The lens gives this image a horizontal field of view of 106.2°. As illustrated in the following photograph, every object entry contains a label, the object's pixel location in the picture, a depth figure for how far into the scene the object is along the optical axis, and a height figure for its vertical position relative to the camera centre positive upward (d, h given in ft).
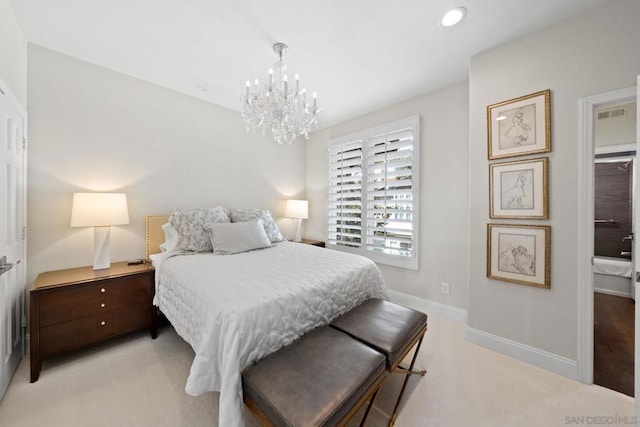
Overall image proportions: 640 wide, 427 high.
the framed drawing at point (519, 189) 6.33 +0.69
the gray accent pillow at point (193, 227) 8.15 -0.49
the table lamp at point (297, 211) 12.79 +0.13
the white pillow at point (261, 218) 9.98 -0.20
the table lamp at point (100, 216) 6.77 -0.09
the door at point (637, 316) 4.32 -1.88
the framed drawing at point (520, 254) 6.33 -1.10
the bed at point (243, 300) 4.02 -1.85
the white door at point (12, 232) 5.12 -0.47
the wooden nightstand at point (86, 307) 5.76 -2.53
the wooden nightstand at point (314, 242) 12.83 -1.55
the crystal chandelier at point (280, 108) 6.91 +3.10
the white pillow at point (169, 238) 8.32 -0.89
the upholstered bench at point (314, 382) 3.24 -2.57
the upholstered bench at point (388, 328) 4.62 -2.47
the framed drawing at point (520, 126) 6.29 +2.45
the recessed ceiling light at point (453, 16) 5.65 +4.81
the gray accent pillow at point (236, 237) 8.15 -0.85
